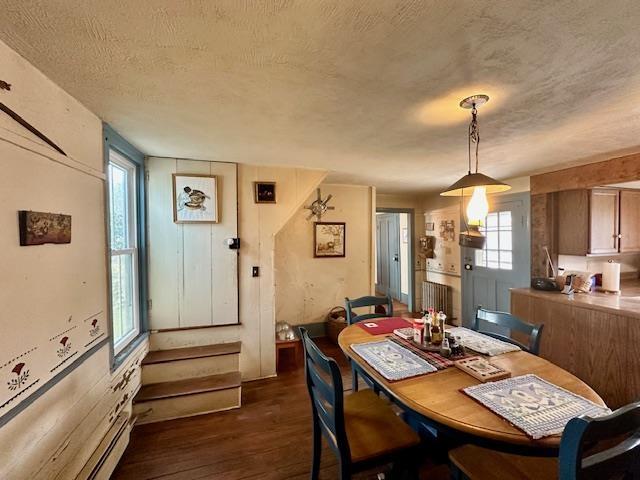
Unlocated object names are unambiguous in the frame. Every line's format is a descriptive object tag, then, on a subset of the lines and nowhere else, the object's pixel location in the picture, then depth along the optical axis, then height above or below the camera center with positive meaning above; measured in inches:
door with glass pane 136.3 -14.3
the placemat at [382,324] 79.6 -28.0
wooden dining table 36.4 -27.2
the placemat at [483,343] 63.0 -27.3
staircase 88.6 -51.3
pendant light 56.9 +10.3
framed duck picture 101.5 +14.7
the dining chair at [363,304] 94.0 -25.5
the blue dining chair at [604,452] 30.1 -25.5
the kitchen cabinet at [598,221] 116.6 +4.8
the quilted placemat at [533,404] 37.8 -26.7
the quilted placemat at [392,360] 53.1 -27.1
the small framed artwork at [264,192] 111.9 +18.3
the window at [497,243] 144.0 -5.4
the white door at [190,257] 100.5 -7.8
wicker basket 146.3 -47.3
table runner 55.9 -27.0
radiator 179.9 -42.9
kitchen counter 85.4 -36.2
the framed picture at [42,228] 44.3 +2.0
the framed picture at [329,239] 157.1 -2.1
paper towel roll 111.0 -18.8
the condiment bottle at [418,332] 67.2 -24.6
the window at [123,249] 84.4 -3.8
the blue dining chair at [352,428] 48.1 -39.9
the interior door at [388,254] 232.8 -17.4
